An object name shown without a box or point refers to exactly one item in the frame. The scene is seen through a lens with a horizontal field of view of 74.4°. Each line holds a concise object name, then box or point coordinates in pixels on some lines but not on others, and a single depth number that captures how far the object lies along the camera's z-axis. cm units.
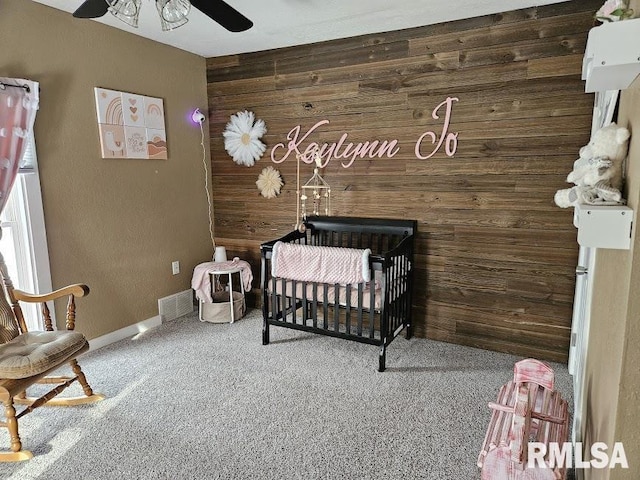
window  255
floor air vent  349
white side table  342
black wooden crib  268
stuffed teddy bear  111
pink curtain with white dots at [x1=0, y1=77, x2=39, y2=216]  231
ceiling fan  179
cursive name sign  288
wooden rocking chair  187
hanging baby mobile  338
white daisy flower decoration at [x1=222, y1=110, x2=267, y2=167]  359
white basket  346
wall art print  294
